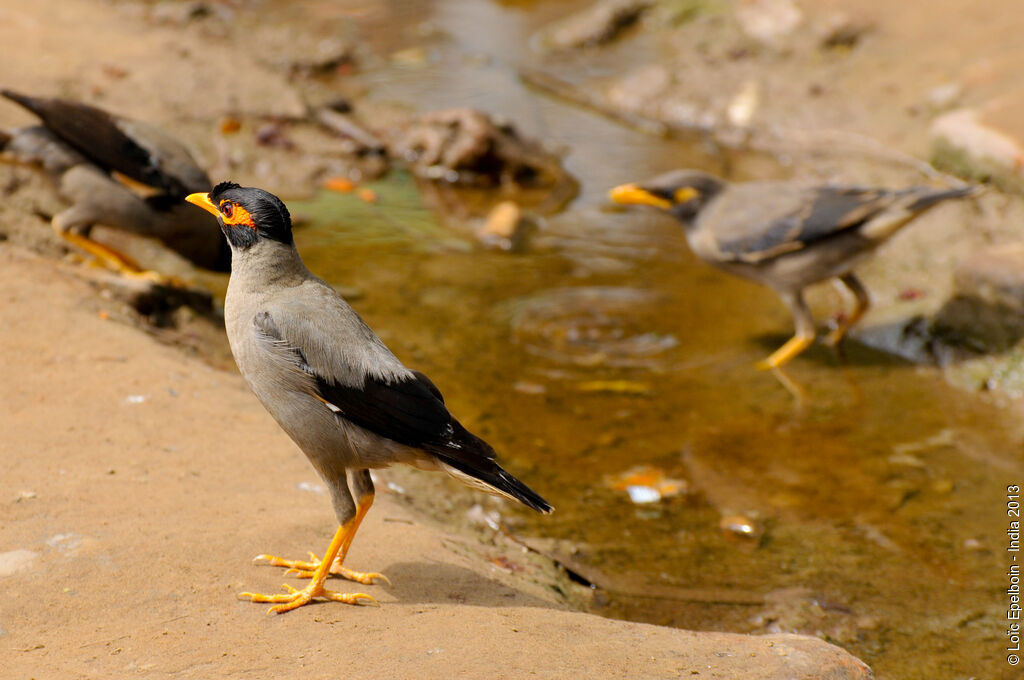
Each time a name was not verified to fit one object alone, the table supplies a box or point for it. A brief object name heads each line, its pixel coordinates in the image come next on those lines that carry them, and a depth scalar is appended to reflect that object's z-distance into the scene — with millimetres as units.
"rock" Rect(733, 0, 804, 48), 23734
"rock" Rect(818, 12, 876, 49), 22891
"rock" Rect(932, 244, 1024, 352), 14008
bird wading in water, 14258
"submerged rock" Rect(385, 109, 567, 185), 20109
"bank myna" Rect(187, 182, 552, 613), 7414
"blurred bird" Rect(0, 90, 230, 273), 13320
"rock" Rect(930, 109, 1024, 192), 16703
